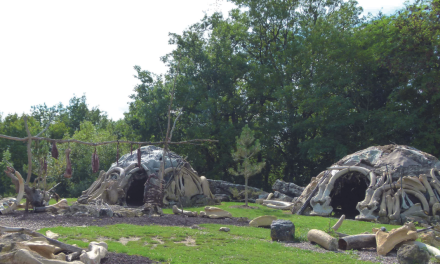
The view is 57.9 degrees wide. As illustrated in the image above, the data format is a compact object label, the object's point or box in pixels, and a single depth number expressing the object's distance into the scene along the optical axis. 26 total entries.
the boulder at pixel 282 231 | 10.85
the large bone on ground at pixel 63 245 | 7.15
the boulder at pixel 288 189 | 26.62
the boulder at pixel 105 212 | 14.75
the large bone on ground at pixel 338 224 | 11.28
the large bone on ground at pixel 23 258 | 5.94
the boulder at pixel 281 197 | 25.20
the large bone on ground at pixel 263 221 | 13.80
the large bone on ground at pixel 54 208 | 14.70
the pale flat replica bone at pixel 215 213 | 15.98
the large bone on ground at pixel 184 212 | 16.13
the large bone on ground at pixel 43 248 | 6.58
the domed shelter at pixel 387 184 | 16.06
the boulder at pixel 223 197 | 26.31
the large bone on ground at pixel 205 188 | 22.97
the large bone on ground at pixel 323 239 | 9.91
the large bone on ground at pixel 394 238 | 9.50
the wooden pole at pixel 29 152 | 8.83
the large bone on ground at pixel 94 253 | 6.82
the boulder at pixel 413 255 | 8.33
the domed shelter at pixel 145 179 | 19.62
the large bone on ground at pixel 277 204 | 22.36
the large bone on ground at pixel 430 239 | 9.80
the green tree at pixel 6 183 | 35.17
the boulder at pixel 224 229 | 12.27
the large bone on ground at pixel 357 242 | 10.13
